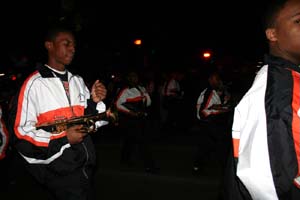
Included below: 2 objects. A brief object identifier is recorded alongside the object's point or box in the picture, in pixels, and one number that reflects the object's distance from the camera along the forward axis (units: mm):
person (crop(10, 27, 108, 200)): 2811
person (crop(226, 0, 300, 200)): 1604
